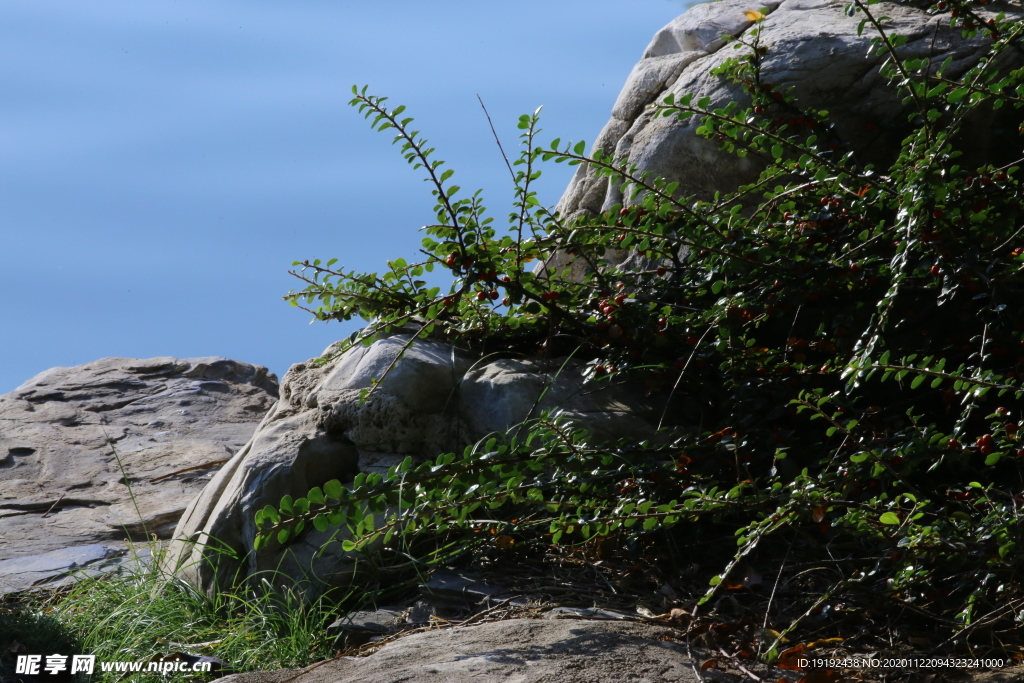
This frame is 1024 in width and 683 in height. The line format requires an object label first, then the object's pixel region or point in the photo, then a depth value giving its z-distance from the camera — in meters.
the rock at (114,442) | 10.32
